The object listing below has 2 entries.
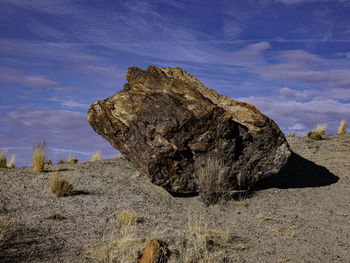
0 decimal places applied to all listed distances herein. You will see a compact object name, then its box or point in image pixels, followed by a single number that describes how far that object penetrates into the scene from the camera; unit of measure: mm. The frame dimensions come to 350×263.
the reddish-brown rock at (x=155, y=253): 4383
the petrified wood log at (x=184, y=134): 7773
